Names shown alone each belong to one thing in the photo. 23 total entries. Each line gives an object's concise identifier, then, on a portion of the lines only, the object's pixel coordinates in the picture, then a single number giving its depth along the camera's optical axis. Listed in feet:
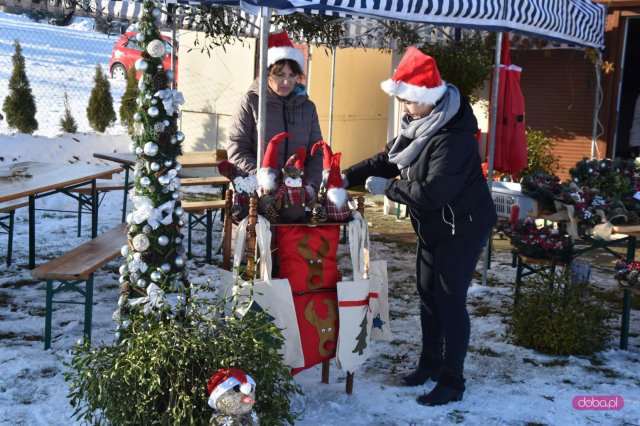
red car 61.57
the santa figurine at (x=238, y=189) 12.87
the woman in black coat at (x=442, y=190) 12.76
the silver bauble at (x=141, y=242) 11.91
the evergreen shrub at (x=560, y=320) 16.26
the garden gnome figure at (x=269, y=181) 12.89
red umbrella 23.81
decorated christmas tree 11.78
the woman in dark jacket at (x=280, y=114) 14.25
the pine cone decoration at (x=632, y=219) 17.03
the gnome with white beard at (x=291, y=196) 12.87
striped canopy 14.23
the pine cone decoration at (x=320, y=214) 13.14
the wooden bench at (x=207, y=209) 21.77
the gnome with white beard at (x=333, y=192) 13.07
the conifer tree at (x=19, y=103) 40.32
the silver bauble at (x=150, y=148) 11.78
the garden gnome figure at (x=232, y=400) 9.80
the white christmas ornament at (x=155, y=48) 11.61
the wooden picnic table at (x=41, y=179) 18.33
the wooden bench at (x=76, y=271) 14.28
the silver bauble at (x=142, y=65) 11.65
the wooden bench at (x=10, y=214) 20.63
